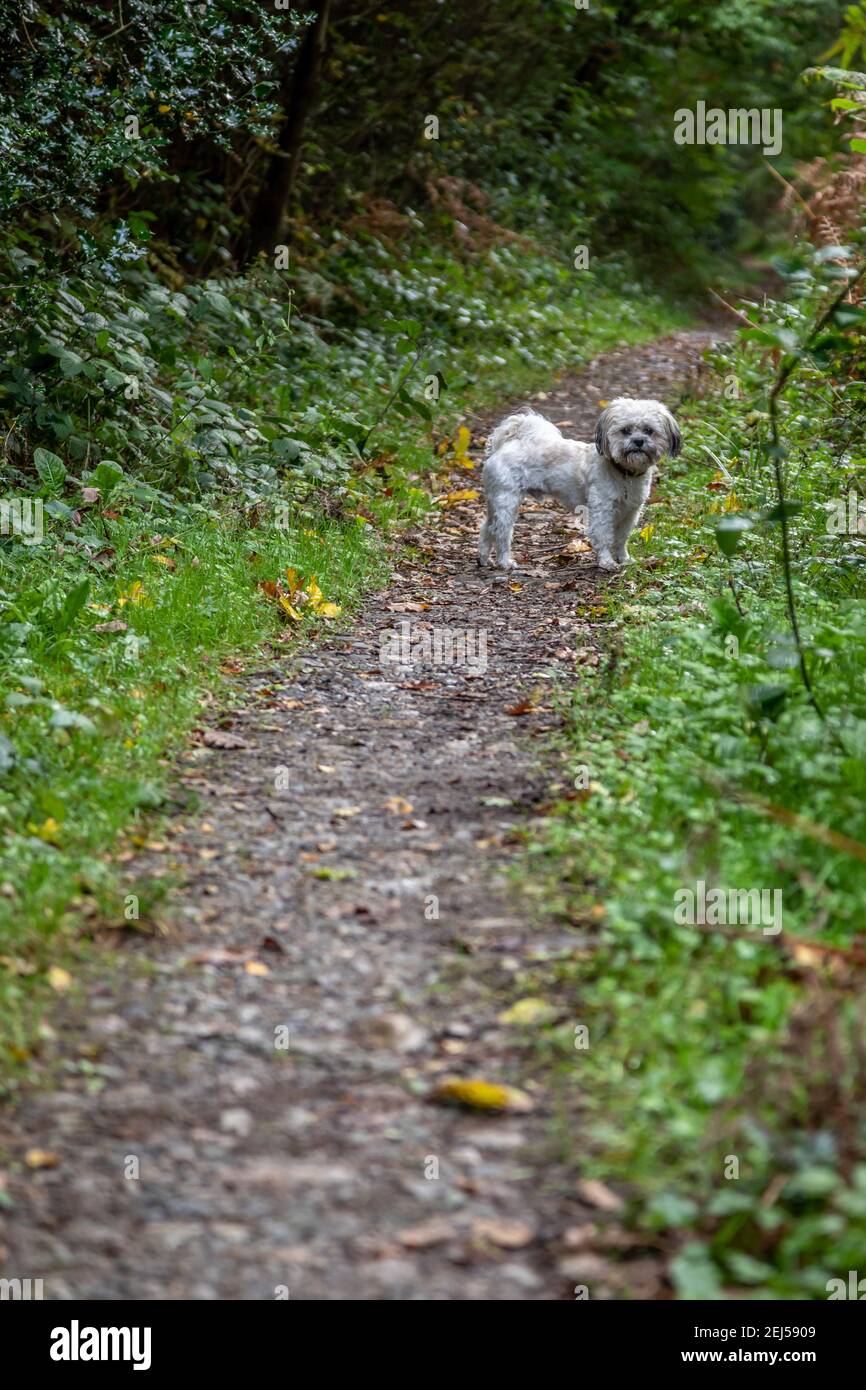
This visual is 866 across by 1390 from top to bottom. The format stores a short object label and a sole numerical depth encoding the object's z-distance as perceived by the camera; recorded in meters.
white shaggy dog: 8.12
